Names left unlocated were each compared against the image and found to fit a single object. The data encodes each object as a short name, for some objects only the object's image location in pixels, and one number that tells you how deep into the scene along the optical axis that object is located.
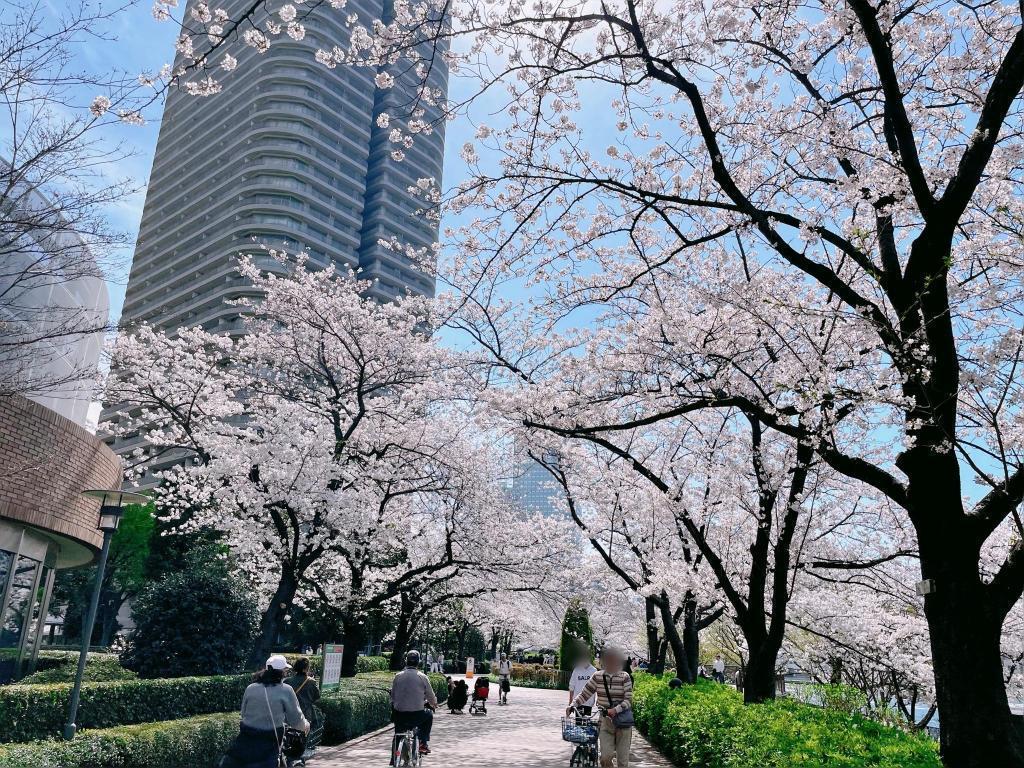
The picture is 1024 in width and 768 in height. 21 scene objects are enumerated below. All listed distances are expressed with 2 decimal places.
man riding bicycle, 9.27
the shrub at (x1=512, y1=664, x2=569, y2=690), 41.90
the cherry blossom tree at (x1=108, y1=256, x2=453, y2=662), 13.35
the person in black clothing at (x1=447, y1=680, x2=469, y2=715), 21.14
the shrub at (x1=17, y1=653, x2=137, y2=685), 12.99
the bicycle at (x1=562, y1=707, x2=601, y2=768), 10.71
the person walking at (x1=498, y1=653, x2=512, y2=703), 26.44
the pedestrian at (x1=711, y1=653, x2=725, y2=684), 35.17
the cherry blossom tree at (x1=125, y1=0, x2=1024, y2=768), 5.62
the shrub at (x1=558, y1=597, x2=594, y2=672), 35.97
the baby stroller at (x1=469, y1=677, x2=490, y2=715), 21.20
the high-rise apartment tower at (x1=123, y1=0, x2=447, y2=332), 77.75
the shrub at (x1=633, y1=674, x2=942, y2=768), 5.62
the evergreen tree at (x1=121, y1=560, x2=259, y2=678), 13.43
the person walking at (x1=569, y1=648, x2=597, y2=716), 12.27
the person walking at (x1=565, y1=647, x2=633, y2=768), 8.98
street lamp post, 9.27
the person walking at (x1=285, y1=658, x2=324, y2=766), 9.05
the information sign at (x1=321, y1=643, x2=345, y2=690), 12.42
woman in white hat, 5.65
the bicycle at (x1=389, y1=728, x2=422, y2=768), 8.98
